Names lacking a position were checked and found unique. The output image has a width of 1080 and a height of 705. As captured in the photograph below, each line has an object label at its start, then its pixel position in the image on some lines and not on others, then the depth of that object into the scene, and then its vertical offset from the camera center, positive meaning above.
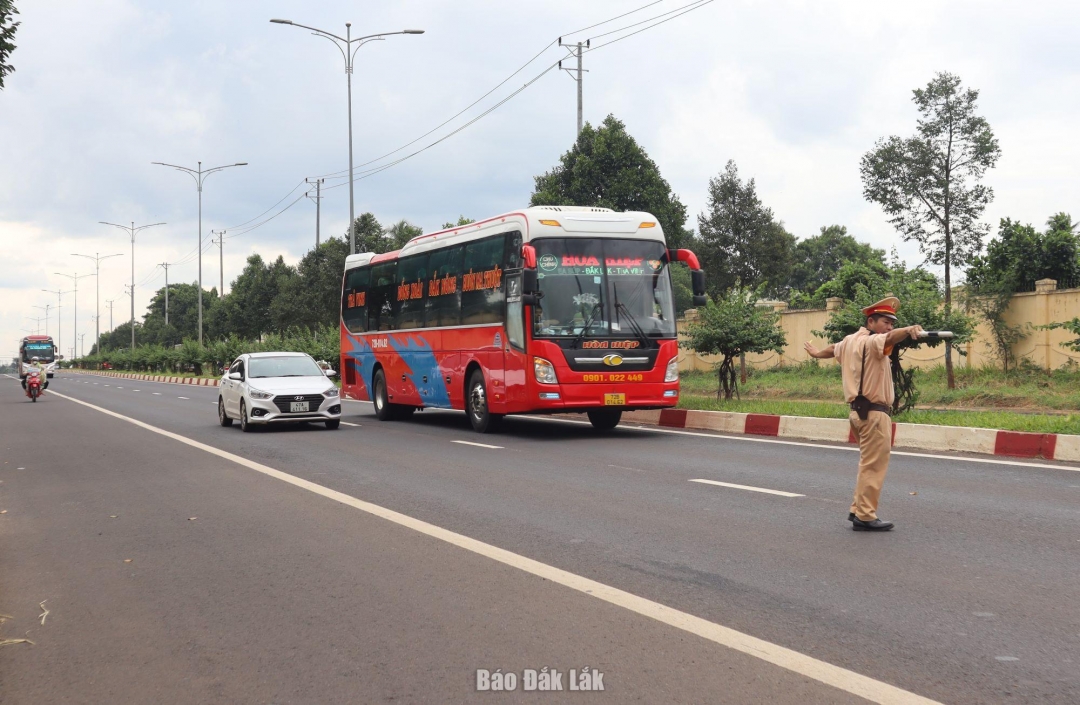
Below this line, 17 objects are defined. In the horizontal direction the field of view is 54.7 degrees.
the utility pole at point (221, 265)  95.38 +9.05
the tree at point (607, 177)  49.03 +8.76
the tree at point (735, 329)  20.03 +0.61
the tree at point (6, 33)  13.13 +4.21
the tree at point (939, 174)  33.31 +6.16
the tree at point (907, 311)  16.33 +0.78
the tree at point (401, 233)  67.01 +8.65
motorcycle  35.25 -0.70
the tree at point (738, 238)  61.06 +7.20
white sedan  18.23 -0.52
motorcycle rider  35.95 -0.13
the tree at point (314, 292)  65.94 +4.78
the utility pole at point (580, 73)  43.47 +12.22
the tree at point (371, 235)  65.31 +8.06
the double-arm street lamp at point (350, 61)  35.31 +10.52
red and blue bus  15.56 +0.70
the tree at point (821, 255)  91.44 +9.34
